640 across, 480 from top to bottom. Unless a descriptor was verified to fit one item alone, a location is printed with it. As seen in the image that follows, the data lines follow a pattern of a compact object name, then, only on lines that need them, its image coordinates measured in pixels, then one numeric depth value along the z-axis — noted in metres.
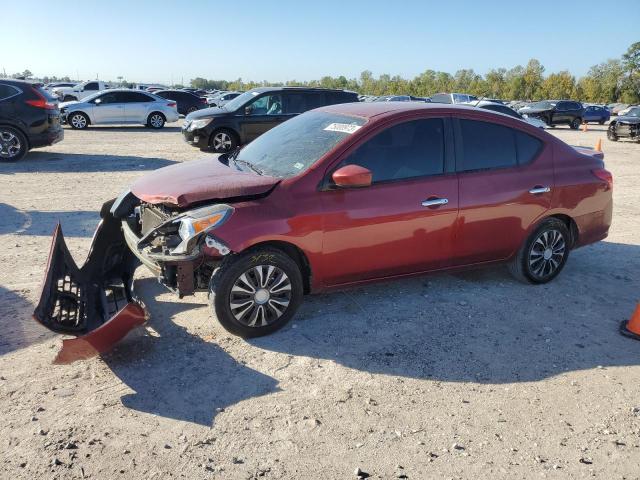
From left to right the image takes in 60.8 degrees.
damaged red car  4.01
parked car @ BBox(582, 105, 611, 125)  35.81
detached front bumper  3.62
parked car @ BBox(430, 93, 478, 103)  26.95
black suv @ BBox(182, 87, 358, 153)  13.90
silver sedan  19.55
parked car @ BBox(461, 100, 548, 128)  17.35
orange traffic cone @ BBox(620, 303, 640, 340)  4.48
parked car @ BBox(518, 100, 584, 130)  29.73
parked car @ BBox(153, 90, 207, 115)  28.25
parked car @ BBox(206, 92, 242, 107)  30.46
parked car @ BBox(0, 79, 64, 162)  11.30
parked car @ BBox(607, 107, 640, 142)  22.31
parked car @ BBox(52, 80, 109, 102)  30.00
